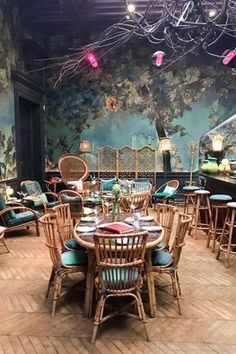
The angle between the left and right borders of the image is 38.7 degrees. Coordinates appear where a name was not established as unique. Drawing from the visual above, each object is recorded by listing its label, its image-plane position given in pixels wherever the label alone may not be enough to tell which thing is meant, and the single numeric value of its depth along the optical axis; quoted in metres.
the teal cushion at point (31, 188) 7.38
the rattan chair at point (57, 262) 3.30
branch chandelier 4.02
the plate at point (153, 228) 3.55
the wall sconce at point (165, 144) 9.48
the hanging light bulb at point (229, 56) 7.02
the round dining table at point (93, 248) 3.16
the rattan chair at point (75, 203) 5.94
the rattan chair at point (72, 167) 9.60
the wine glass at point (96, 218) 3.94
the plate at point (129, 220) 3.85
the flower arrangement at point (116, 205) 3.99
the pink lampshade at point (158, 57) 7.00
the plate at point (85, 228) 3.57
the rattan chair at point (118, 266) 2.78
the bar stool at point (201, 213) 6.04
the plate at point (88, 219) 4.04
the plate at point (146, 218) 4.04
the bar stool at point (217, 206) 5.32
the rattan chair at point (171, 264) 3.30
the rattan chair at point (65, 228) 3.89
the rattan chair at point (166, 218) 3.98
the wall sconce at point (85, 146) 9.79
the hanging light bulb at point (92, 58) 8.10
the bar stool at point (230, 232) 4.69
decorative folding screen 9.72
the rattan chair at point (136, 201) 5.84
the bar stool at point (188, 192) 6.65
